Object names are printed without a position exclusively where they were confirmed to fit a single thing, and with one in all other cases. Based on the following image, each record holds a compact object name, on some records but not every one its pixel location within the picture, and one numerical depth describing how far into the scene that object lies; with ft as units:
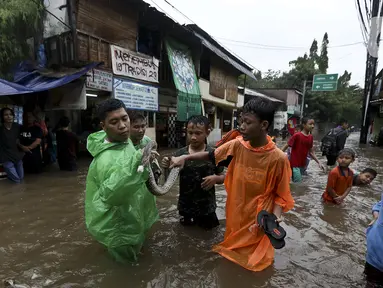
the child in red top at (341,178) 14.06
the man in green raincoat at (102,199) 7.34
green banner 35.99
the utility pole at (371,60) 47.03
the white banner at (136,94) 28.58
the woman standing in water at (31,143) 21.38
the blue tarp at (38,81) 18.26
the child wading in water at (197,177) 9.96
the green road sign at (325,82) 73.72
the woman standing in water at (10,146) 18.78
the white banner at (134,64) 28.30
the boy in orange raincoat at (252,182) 7.44
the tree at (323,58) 120.44
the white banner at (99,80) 25.25
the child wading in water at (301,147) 18.40
